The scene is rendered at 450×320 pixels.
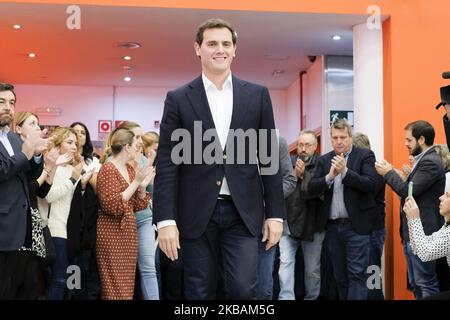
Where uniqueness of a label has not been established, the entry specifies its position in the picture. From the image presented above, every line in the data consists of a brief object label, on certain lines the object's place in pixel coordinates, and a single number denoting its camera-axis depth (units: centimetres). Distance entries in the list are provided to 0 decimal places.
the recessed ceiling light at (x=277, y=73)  1161
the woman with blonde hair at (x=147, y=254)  572
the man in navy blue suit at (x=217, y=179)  316
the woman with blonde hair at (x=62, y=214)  559
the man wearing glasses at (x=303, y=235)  629
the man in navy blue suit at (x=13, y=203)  418
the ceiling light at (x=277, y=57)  1038
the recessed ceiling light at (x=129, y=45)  965
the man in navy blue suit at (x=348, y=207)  611
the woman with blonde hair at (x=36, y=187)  449
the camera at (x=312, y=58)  1058
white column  819
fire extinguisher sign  1301
